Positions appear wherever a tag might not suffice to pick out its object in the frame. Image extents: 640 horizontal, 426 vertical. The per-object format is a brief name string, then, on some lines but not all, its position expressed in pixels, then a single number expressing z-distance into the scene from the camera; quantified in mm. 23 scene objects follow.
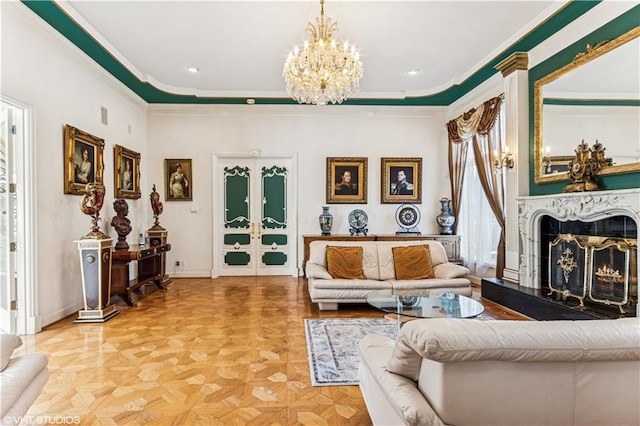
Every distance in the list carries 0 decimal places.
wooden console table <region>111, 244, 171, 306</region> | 4617
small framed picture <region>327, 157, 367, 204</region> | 6715
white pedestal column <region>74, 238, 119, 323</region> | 4074
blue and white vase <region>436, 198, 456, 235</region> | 6344
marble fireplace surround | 3080
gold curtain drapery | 5082
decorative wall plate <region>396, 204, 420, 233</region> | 6652
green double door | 6738
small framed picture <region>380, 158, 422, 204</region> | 6766
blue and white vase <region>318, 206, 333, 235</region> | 6430
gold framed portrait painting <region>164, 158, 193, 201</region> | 6602
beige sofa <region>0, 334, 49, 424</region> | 1423
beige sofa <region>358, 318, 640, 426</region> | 1240
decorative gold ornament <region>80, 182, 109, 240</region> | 4133
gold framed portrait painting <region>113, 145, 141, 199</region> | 5418
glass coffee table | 2994
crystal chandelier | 3351
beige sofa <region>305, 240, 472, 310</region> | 4297
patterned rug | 2650
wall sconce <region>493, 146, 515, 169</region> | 4570
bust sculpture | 4962
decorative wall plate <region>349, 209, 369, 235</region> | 6504
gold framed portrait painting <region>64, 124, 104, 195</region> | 4191
